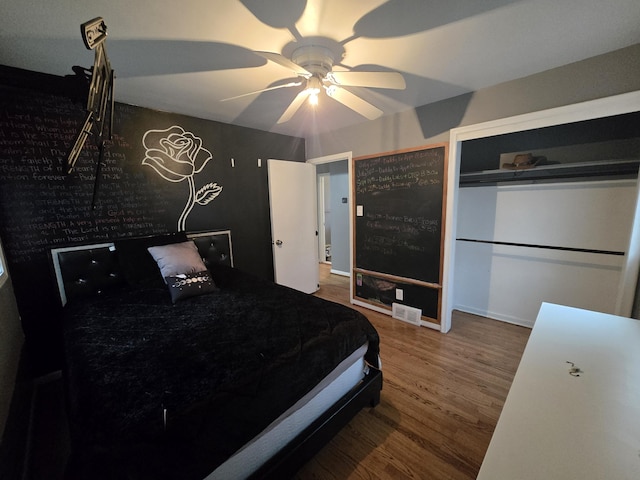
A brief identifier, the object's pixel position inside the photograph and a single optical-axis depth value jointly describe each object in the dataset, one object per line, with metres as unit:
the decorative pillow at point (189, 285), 1.94
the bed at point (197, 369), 0.91
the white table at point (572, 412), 0.66
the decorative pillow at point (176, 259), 2.12
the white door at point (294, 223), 3.44
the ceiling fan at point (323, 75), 1.49
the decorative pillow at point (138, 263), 2.25
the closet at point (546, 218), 2.32
